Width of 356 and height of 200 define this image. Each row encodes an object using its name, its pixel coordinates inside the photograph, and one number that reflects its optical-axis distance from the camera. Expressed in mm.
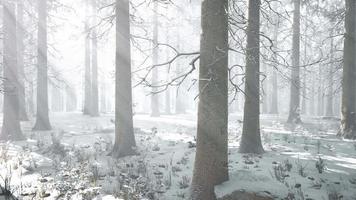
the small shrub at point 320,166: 7286
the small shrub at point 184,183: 6705
